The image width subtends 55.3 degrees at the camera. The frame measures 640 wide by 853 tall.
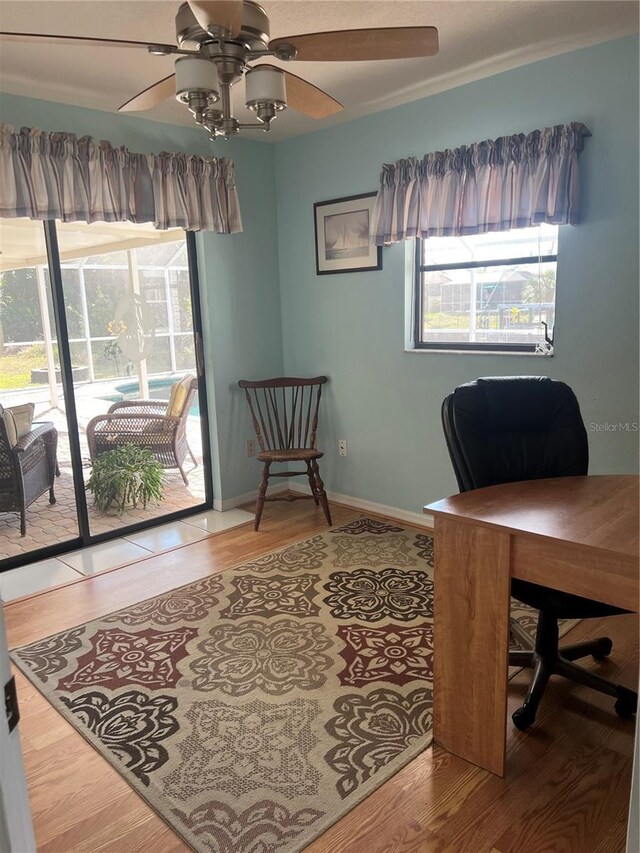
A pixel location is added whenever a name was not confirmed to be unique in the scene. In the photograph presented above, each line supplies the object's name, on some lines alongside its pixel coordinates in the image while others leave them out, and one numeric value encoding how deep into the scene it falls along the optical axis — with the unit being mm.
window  3162
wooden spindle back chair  3934
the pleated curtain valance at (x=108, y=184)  3037
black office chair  2078
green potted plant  3871
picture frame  3812
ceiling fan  1739
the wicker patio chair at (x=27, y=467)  3410
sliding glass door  3420
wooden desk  1577
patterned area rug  1759
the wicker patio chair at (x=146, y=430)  3803
